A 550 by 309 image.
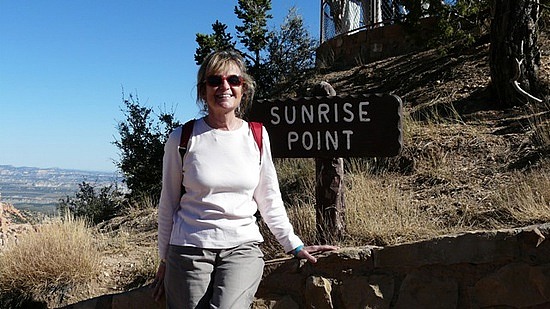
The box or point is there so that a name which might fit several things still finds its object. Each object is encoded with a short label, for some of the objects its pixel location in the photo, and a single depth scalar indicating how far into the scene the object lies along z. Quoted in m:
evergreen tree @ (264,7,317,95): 14.61
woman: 2.64
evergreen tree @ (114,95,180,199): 10.62
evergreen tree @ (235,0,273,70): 14.66
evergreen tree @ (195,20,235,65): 13.65
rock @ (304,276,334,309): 3.67
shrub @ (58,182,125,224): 8.89
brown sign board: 3.96
